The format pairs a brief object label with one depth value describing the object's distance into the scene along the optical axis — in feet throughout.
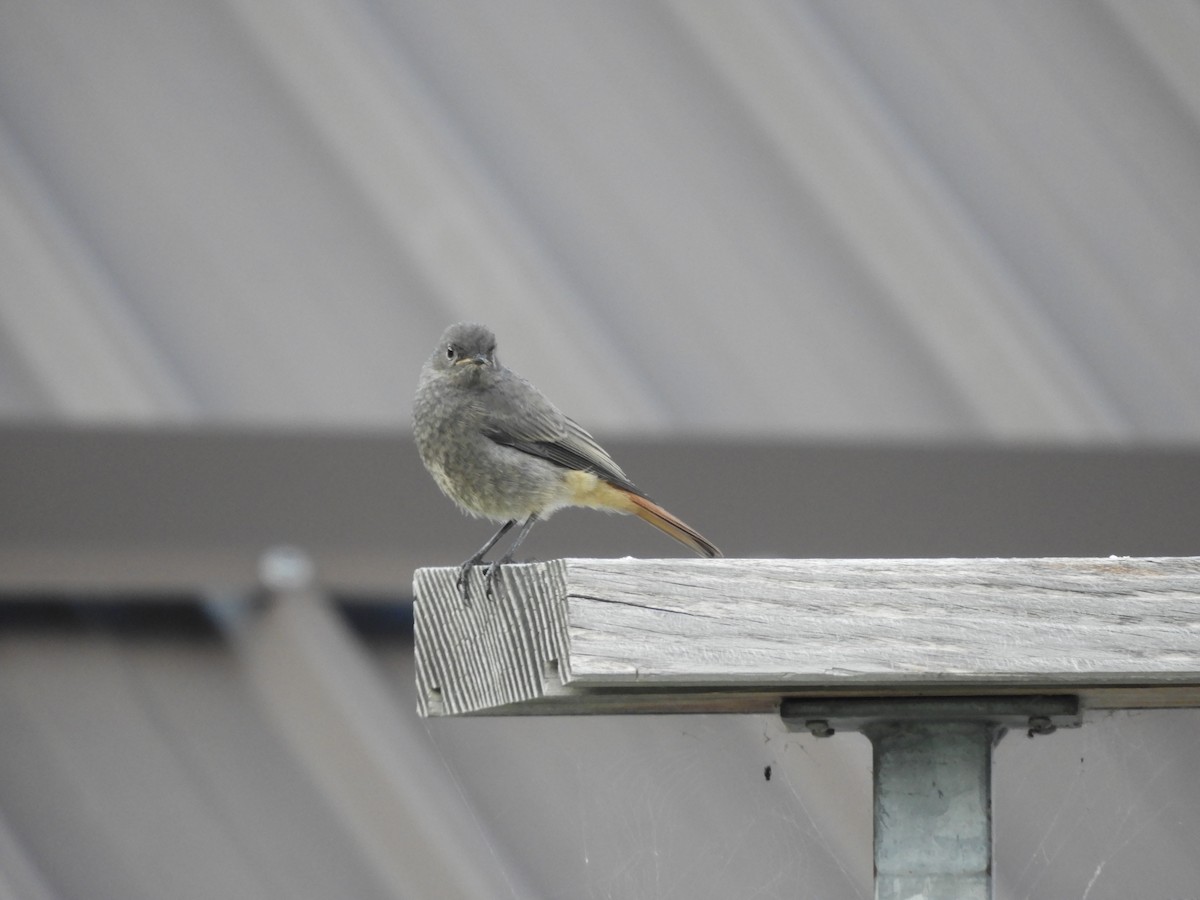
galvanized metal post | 15.08
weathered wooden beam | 14.44
